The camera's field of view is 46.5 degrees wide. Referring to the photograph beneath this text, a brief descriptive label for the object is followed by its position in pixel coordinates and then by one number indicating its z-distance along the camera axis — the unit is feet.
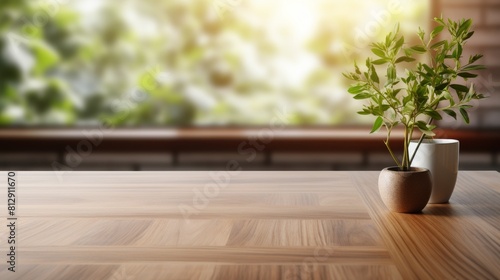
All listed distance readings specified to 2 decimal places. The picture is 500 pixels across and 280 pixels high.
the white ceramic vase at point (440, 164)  3.88
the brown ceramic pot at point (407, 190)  3.58
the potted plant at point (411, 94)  3.56
